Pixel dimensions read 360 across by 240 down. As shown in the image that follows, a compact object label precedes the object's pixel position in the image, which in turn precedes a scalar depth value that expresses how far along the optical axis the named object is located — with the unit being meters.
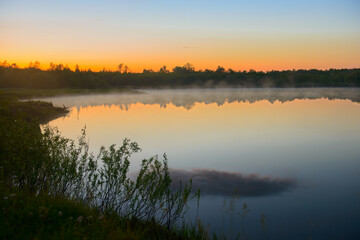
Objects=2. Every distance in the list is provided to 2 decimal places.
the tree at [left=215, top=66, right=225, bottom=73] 197.75
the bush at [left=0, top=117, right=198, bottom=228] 9.86
